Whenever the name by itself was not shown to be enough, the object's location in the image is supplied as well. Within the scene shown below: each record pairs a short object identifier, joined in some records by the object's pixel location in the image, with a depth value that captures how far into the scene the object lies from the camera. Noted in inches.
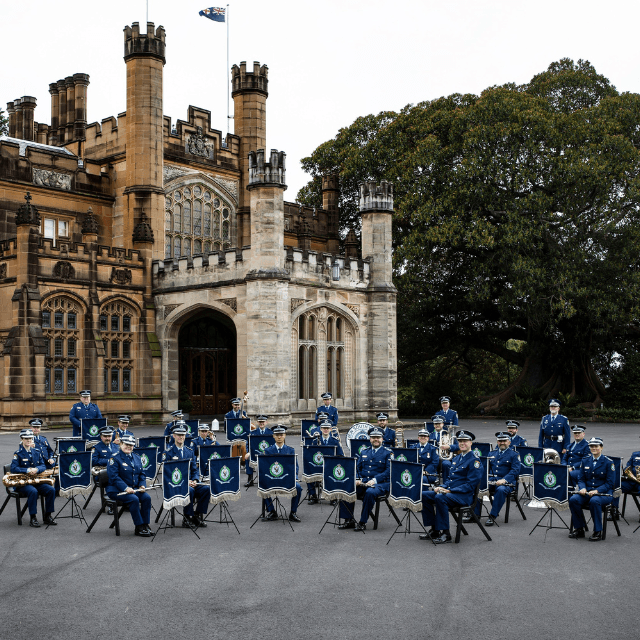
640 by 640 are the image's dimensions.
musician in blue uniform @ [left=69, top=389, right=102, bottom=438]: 719.6
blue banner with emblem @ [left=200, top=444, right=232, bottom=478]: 490.0
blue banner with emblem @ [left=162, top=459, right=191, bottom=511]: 415.2
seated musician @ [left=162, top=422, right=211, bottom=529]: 442.3
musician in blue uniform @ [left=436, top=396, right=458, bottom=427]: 669.3
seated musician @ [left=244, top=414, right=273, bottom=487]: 569.6
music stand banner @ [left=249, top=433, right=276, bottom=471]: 564.4
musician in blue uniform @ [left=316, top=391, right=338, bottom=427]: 706.9
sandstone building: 1033.5
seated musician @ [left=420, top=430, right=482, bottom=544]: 403.9
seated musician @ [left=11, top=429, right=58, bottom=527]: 442.0
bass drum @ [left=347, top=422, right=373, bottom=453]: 612.2
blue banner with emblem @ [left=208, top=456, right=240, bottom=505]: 435.2
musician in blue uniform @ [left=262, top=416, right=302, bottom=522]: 460.8
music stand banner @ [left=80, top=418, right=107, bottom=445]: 659.4
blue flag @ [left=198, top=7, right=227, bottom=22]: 1432.1
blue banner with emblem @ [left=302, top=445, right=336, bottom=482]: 505.0
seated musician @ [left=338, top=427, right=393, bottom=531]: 437.4
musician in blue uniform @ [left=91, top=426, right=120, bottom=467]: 496.4
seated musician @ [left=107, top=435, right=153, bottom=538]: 419.5
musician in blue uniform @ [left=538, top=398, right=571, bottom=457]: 608.4
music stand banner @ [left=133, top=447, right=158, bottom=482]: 506.3
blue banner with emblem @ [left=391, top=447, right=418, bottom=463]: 464.4
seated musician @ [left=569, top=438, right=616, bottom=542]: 409.4
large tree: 1221.1
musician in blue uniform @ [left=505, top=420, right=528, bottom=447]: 530.7
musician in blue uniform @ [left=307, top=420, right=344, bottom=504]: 523.2
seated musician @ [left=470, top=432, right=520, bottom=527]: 455.8
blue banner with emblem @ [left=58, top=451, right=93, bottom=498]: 454.9
